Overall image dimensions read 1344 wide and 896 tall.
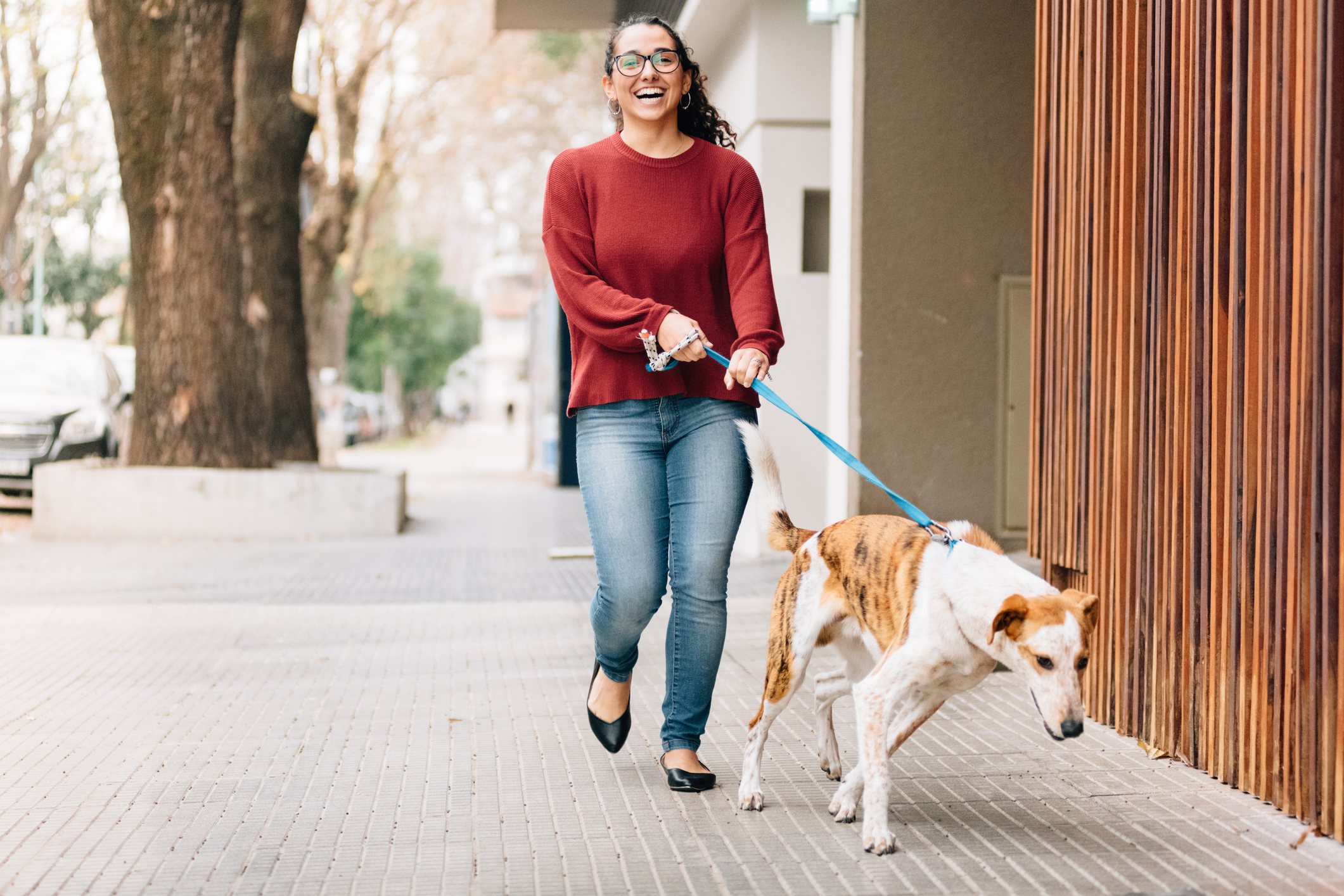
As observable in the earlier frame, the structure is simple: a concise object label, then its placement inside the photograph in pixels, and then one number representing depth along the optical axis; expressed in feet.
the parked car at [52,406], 48.21
